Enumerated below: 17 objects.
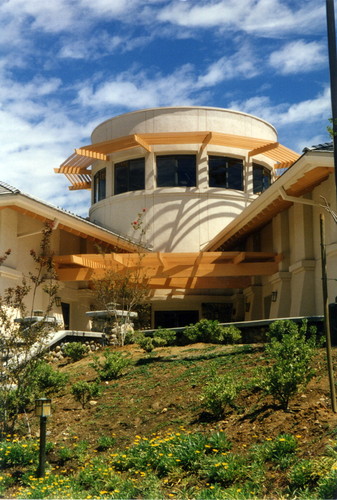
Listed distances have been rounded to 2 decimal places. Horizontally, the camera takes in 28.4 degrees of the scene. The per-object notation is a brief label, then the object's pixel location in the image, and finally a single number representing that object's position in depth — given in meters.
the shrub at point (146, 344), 16.44
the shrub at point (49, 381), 13.58
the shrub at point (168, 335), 17.41
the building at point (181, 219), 23.48
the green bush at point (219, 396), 10.38
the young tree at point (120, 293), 18.92
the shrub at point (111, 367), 14.08
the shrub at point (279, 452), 8.22
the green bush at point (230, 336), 16.44
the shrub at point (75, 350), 17.09
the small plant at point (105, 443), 10.39
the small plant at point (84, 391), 12.55
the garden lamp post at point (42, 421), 9.52
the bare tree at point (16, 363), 11.76
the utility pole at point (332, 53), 8.59
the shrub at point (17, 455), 10.23
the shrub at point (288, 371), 9.85
